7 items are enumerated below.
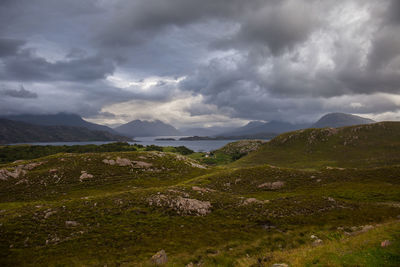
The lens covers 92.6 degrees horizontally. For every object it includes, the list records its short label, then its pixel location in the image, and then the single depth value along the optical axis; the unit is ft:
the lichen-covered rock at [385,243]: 49.38
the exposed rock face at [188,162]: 279.28
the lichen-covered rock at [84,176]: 192.24
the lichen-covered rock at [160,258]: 64.03
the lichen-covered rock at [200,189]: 144.55
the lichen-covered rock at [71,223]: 91.78
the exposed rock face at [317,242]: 66.89
